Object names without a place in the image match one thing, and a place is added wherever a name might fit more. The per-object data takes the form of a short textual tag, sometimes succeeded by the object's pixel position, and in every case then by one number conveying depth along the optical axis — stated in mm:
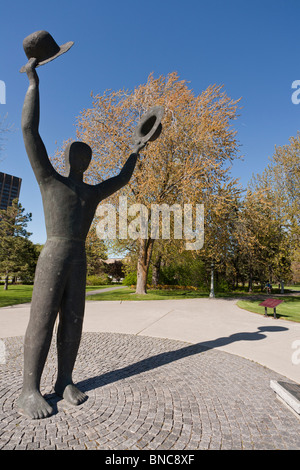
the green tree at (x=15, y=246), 24172
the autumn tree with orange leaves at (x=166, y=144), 15000
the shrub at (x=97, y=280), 35125
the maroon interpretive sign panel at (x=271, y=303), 8977
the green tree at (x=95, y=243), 16112
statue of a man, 3061
